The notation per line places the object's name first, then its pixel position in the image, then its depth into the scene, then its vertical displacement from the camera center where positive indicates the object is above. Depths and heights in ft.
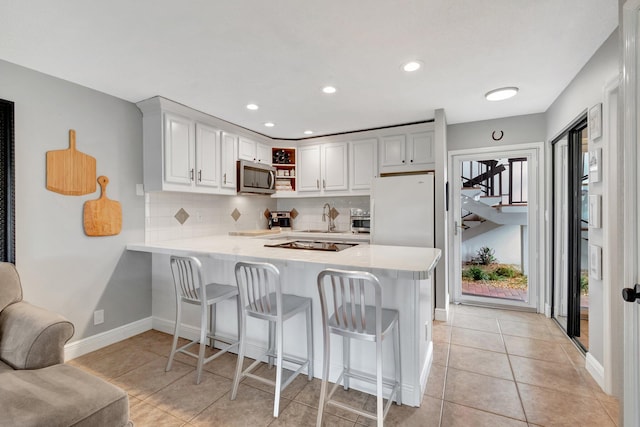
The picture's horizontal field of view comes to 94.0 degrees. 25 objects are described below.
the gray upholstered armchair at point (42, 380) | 3.93 -2.58
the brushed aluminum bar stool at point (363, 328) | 4.94 -2.09
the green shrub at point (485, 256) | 14.21 -2.15
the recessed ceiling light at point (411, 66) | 7.35 +3.66
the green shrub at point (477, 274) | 14.29 -3.03
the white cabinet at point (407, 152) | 12.05 +2.47
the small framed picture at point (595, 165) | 6.94 +1.10
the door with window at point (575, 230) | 8.81 -0.61
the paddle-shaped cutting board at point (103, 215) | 8.61 -0.08
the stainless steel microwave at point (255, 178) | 12.47 +1.51
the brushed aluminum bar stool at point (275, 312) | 5.90 -2.10
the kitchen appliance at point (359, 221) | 13.48 -0.43
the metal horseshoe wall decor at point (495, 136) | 11.82 +2.99
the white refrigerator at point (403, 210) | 10.61 +0.04
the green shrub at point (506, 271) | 13.62 -2.81
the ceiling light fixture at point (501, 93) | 8.93 +3.60
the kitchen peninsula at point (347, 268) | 6.15 -1.73
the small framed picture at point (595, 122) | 6.84 +2.10
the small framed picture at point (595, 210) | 6.95 +0.01
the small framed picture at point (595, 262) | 7.00 -1.23
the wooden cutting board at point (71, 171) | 7.88 +1.15
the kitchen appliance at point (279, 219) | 15.92 -0.39
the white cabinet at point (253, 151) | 12.91 +2.79
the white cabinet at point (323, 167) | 13.96 +2.14
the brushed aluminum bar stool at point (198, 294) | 7.06 -2.06
